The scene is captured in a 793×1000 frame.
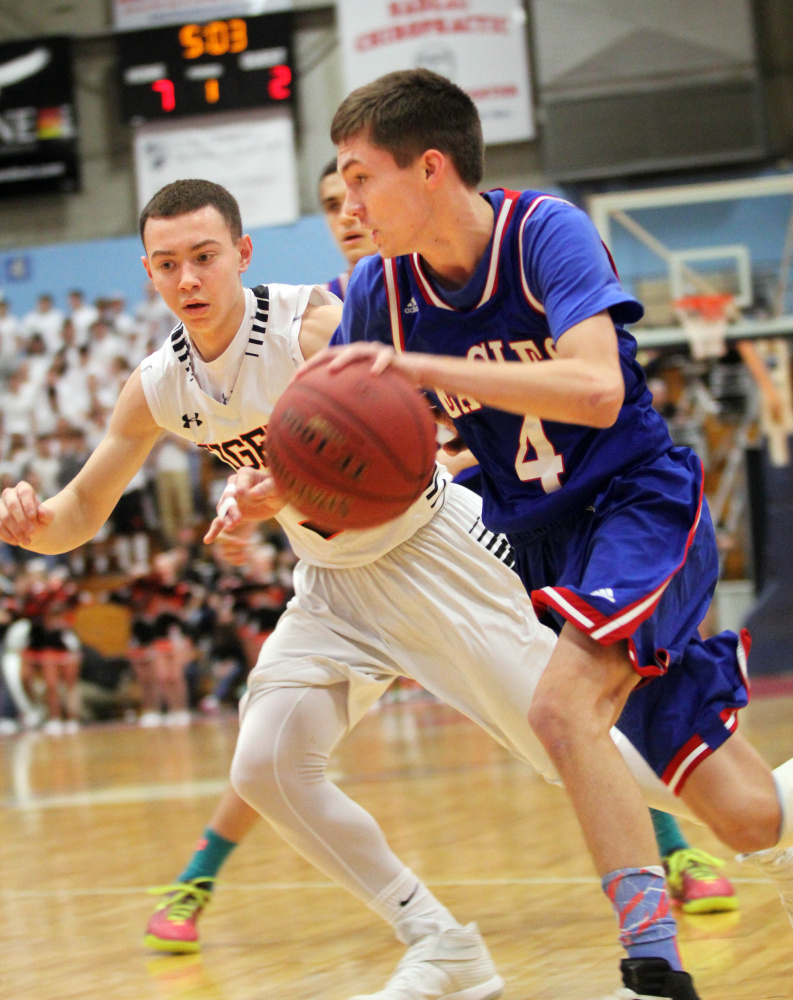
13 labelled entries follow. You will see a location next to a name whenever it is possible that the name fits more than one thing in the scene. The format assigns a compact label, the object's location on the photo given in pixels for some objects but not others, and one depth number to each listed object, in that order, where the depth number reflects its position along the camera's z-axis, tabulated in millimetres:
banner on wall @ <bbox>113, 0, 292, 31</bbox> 17125
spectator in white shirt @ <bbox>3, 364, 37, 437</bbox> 16266
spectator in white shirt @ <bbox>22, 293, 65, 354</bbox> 16969
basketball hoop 13709
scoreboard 16953
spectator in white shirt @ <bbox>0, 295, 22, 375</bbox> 16859
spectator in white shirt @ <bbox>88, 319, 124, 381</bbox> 16188
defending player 3258
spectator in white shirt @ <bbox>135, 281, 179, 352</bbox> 16203
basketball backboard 14484
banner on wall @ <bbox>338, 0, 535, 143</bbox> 16203
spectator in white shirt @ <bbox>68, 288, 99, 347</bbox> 16750
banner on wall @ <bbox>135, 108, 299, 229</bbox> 17172
